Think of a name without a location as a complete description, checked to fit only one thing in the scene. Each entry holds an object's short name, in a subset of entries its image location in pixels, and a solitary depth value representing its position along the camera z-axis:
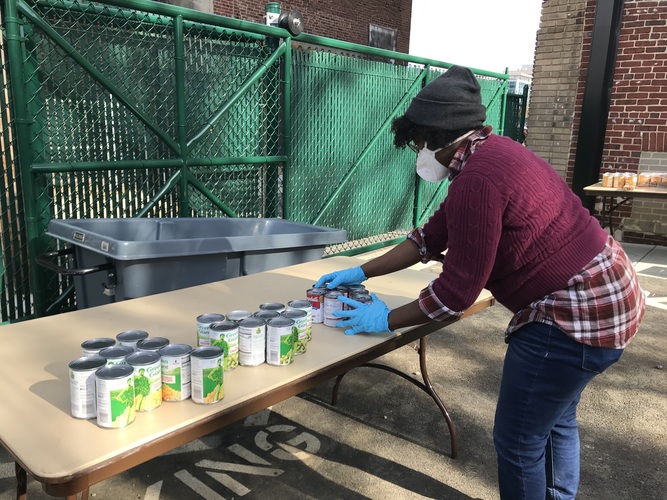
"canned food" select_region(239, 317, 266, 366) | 1.97
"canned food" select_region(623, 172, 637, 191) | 7.68
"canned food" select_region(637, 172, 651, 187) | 7.96
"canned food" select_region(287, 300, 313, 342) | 2.20
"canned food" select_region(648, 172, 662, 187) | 7.90
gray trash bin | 3.44
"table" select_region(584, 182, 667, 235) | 7.35
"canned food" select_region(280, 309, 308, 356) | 2.11
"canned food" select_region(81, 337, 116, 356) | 1.76
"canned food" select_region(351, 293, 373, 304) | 2.49
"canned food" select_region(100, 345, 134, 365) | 1.64
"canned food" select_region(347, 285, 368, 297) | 2.55
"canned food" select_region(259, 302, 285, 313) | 2.33
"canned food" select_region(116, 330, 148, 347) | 1.90
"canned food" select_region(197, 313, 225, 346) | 1.97
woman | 1.90
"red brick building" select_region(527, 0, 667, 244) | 8.58
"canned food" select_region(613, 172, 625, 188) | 7.76
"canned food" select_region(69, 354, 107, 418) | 1.55
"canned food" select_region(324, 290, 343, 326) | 2.43
